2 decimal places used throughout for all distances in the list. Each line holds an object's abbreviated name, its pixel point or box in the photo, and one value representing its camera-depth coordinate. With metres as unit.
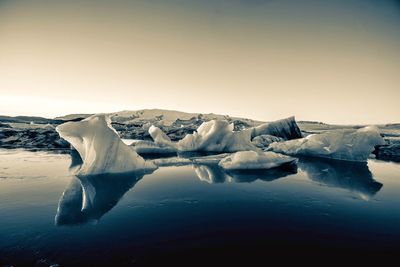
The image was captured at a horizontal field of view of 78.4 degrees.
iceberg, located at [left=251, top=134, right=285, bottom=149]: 23.80
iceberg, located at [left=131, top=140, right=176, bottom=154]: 16.42
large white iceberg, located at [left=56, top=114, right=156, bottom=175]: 9.34
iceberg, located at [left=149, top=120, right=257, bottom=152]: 18.23
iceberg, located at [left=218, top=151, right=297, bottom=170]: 11.40
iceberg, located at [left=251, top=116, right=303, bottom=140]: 25.08
